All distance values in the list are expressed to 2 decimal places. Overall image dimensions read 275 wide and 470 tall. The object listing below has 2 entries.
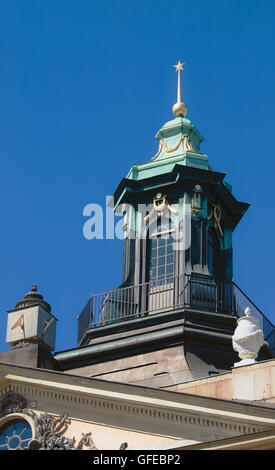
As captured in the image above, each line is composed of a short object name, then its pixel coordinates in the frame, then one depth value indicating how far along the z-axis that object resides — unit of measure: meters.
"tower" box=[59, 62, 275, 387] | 40.25
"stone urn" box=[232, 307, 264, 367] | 34.34
